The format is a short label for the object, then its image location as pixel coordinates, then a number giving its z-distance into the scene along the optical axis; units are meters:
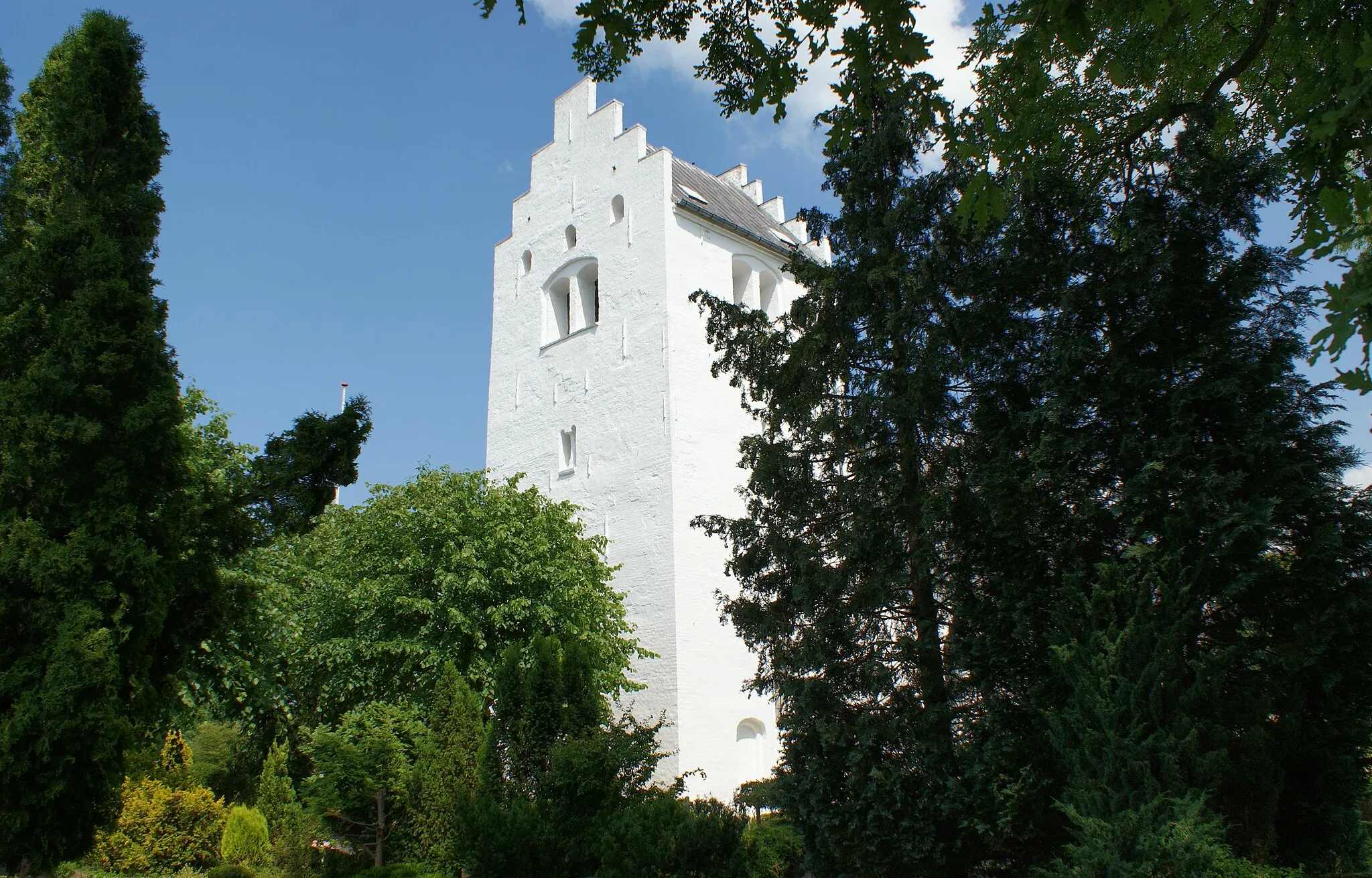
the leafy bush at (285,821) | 13.74
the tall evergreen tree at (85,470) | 7.72
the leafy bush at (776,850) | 13.05
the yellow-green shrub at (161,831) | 15.15
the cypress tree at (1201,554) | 7.67
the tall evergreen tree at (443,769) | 12.28
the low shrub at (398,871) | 11.08
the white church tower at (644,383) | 19.50
